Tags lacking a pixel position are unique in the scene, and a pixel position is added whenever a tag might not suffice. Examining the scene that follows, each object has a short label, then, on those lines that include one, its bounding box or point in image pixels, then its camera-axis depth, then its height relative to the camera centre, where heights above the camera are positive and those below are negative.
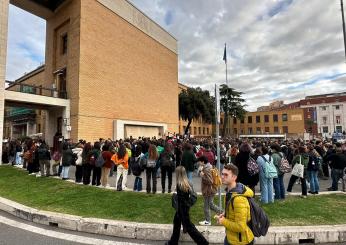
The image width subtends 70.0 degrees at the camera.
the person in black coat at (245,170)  6.97 -0.97
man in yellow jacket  2.71 -0.93
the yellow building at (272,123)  73.88 +3.86
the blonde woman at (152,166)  8.30 -1.02
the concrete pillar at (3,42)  16.62 +6.45
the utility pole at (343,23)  16.11 +7.32
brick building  21.14 +6.81
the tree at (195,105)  45.12 +5.67
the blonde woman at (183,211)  4.40 -1.38
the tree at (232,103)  53.84 +7.25
